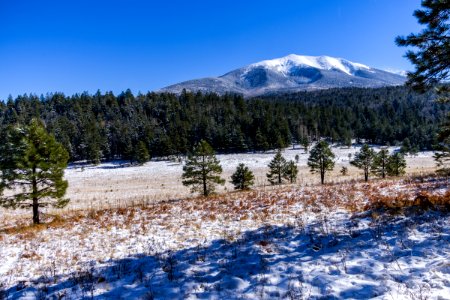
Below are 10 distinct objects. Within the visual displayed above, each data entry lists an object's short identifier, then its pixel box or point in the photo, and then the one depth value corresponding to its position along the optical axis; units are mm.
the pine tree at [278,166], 45719
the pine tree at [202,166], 30062
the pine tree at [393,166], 43500
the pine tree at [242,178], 36969
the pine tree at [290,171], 45806
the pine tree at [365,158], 42950
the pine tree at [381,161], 42656
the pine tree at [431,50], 8891
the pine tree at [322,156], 42031
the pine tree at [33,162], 17844
